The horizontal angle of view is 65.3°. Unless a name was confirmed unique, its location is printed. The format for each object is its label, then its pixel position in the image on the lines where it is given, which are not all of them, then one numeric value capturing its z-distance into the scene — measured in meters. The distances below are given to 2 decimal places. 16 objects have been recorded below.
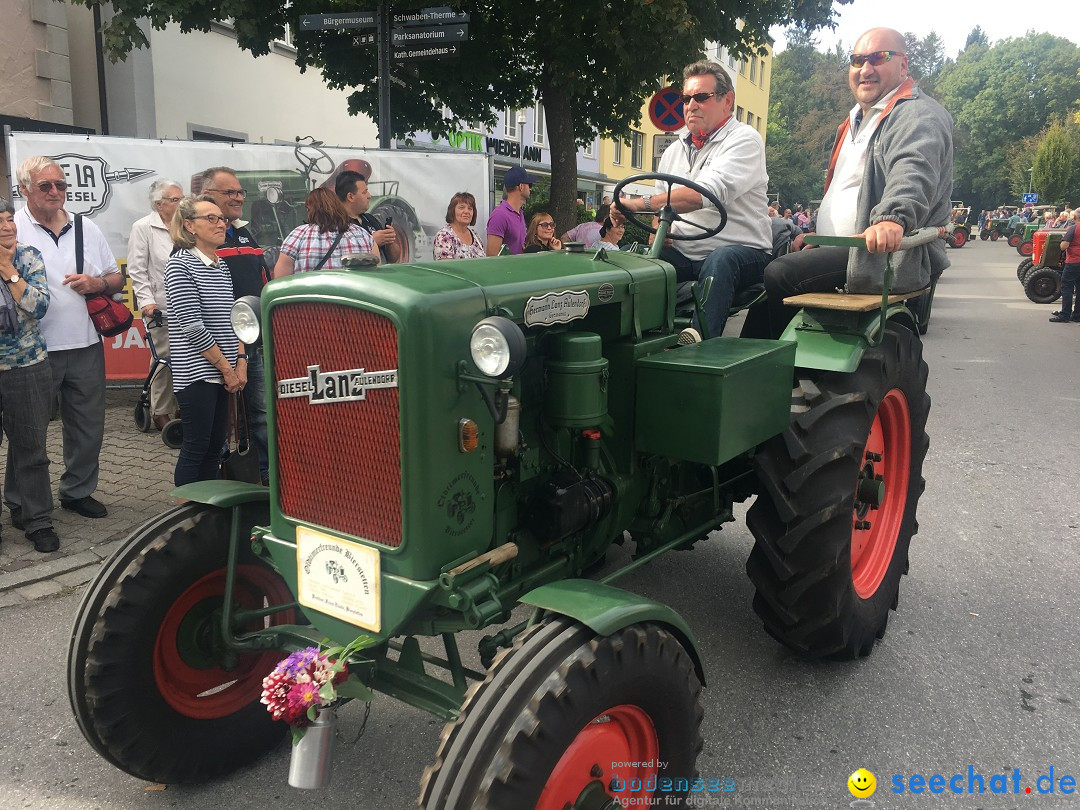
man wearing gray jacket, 3.22
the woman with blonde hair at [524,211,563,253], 6.44
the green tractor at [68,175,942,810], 1.91
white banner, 6.85
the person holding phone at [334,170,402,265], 5.21
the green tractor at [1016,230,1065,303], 15.75
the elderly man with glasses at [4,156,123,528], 4.46
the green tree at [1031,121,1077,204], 46.28
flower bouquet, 1.96
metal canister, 1.97
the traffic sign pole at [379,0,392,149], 7.39
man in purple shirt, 6.72
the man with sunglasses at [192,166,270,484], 4.78
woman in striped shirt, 4.09
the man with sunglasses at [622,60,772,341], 3.38
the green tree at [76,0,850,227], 9.24
